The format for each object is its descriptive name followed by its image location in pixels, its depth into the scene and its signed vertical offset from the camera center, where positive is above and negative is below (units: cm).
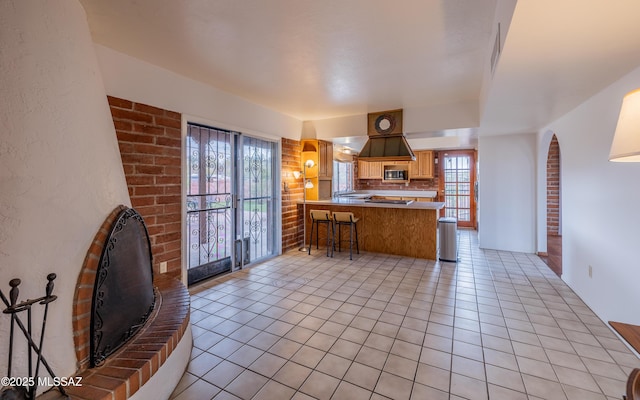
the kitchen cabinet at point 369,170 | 868 +85
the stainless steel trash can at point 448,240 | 444 -69
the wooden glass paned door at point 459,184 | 757 +35
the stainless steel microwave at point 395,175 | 822 +68
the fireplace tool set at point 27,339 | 101 -55
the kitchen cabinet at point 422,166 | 776 +88
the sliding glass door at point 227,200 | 348 -3
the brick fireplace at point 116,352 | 126 -84
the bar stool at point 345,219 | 459 -36
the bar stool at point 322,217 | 477 -34
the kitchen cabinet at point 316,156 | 541 +81
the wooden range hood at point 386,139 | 475 +103
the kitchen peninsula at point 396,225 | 463 -49
